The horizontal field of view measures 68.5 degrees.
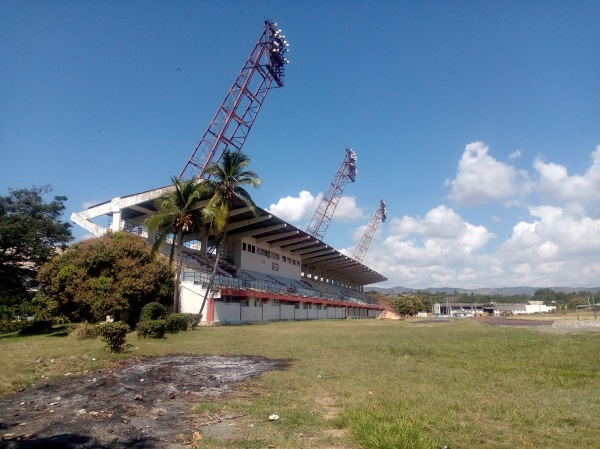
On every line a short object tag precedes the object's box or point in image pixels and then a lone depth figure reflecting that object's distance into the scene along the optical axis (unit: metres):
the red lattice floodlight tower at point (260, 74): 56.16
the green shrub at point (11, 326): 28.30
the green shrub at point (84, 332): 21.48
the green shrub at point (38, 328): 26.73
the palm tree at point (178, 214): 31.73
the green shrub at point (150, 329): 22.08
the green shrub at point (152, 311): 26.80
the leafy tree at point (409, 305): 104.12
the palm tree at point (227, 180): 34.06
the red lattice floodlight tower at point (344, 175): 107.69
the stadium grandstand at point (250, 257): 37.94
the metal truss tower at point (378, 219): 131.62
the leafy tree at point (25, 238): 33.03
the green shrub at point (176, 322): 25.42
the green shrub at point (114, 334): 15.60
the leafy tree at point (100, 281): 27.45
